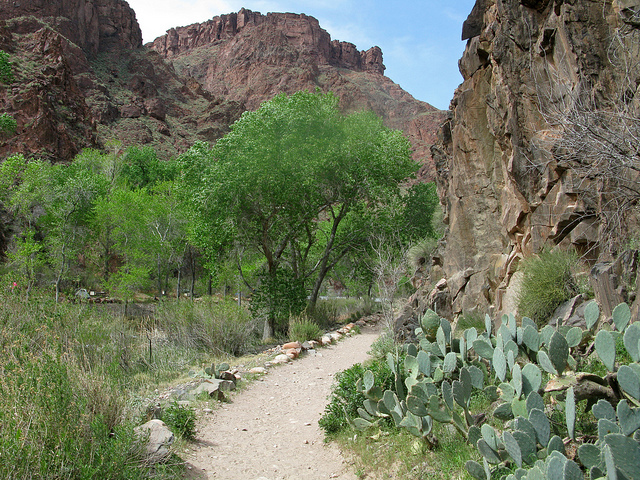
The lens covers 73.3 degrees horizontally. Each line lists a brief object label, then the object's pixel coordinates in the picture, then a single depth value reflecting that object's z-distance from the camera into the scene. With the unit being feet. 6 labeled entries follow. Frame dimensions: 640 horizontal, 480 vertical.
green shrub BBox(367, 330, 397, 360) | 28.99
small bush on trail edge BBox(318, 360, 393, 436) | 17.07
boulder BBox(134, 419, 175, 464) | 12.22
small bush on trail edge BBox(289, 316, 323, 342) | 39.66
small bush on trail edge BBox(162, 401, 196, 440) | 15.37
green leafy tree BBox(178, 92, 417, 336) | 44.47
